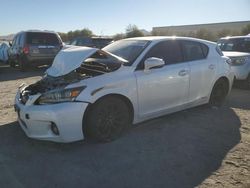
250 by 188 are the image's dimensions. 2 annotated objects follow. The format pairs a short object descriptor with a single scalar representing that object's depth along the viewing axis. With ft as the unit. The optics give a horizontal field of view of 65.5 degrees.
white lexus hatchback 9.14
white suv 18.54
